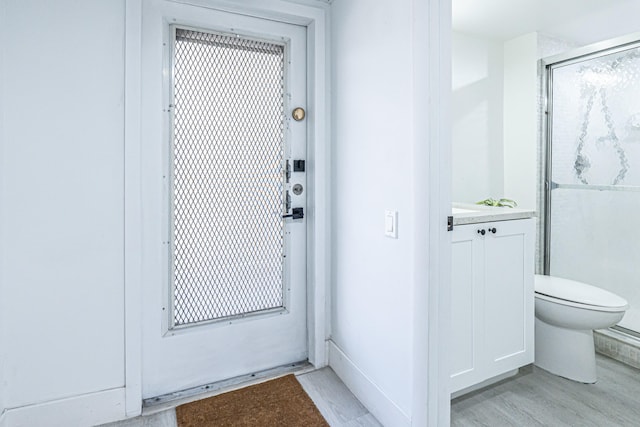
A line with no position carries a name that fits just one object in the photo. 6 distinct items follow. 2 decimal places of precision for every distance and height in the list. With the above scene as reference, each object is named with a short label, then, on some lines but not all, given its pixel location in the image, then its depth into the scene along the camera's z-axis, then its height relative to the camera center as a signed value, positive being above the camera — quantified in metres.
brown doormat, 1.69 -0.95
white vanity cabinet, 1.75 -0.44
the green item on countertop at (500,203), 2.51 +0.07
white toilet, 1.98 -0.62
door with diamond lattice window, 1.82 +0.09
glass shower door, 2.50 +0.31
